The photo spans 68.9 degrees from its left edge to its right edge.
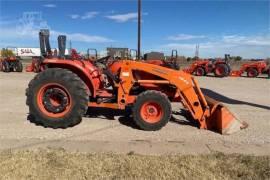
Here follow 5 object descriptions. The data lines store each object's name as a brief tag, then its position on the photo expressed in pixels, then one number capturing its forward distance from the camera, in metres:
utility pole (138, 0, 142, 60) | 12.40
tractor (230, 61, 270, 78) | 13.43
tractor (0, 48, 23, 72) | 14.09
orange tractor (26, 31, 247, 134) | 3.89
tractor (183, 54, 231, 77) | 13.10
